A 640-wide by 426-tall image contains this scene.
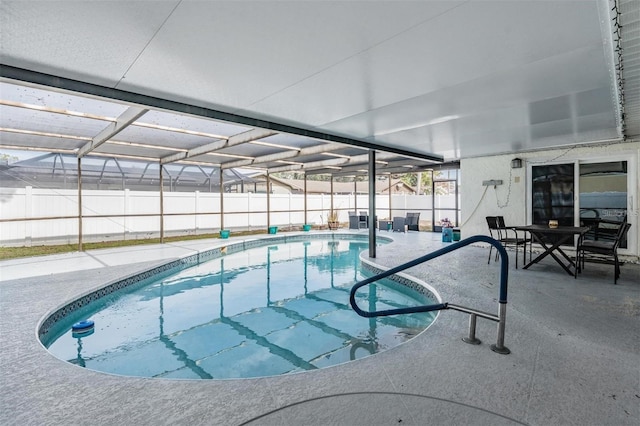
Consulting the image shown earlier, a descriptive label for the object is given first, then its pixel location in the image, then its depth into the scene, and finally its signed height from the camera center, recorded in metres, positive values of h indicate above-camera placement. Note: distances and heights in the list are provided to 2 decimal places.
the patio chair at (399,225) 12.68 -0.56
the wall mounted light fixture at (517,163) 7.47 +1.16
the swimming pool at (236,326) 3.21 -1.51
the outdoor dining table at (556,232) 4.87 -0.35
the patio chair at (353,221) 14.10 -0.44
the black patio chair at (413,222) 12.95 -0.45
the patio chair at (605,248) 4.56 -0.56
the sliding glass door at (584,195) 6.27 +0.35
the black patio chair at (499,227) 5.86 -0.33
